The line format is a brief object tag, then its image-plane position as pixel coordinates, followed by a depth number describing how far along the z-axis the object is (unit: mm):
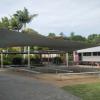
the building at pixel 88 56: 19016
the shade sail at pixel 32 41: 9358
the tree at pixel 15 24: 26831
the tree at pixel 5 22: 25552
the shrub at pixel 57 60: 22044
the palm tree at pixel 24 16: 28961
